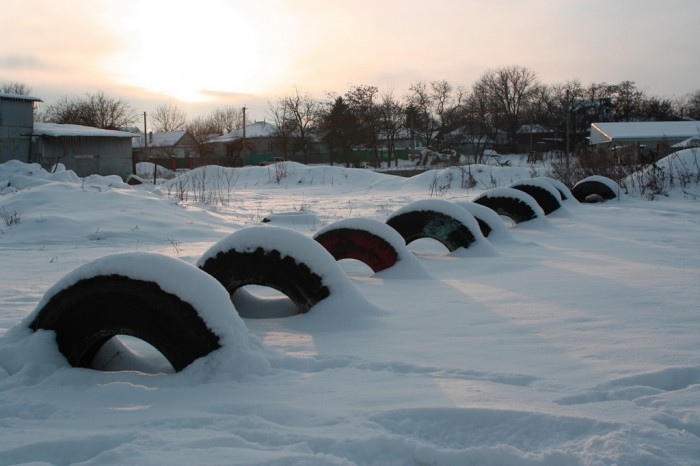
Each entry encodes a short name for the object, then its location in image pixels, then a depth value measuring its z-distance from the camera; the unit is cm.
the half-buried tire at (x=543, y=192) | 1127
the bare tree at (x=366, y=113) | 6247
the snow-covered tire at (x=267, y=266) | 406
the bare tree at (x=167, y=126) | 9219
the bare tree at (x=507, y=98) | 7444
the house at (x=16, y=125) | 3512
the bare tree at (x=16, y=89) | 6416
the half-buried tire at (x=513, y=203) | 982
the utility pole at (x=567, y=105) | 6670
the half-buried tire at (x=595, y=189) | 1396
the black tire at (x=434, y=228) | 684
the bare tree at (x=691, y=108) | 7856
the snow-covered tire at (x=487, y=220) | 802
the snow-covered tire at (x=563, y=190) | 1295
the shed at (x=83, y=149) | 3697
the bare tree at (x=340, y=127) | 6125
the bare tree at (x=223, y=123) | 9475
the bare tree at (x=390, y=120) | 6519
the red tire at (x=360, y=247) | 566
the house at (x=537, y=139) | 7244
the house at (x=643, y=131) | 5731
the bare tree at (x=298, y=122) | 6581
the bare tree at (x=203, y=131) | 8576
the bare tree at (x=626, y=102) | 7412
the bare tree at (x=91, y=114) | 6222
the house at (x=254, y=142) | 7031
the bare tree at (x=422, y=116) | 7019
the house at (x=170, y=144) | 7875
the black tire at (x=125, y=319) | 301
